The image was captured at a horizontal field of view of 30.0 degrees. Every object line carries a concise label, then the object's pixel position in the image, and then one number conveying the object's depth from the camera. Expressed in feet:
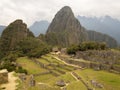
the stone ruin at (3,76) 52.36
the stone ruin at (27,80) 50.67
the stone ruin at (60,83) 92.79
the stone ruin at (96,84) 89.76
